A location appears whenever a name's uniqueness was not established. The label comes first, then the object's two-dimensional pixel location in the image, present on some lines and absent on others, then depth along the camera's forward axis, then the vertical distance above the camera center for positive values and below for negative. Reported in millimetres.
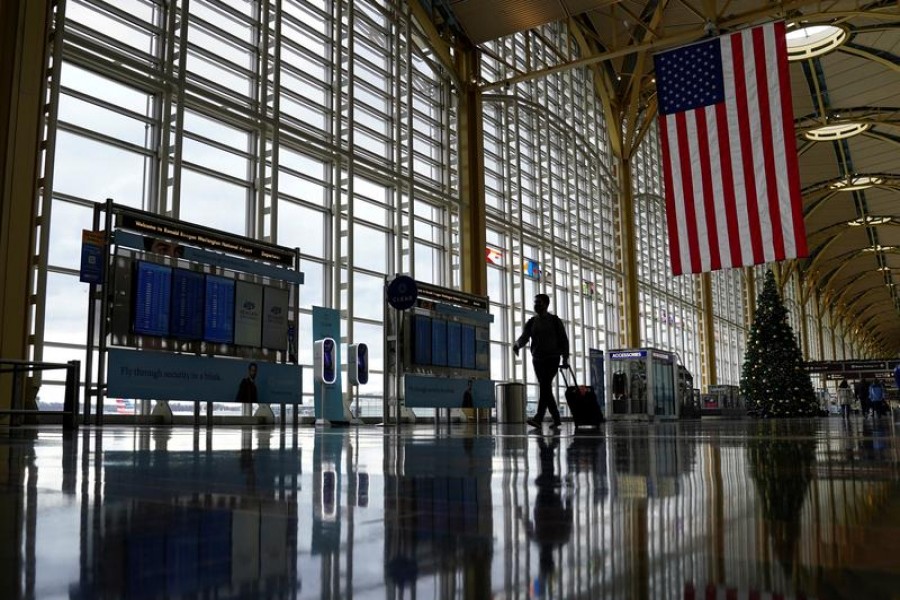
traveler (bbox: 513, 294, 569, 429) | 10031 +746
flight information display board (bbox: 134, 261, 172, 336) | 11273 +1578
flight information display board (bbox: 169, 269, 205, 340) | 11805 +1558
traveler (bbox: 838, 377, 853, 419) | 37125 +359
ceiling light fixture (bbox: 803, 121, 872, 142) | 39094 +13351
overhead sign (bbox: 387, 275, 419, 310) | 12430 +1799
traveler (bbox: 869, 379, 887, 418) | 33281 +152
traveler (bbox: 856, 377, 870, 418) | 36094 +301
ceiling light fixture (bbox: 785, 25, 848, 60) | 28703 +13215
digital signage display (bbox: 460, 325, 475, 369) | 19219 +1446
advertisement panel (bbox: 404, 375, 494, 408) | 17172 +325
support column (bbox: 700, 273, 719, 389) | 44875 +3857
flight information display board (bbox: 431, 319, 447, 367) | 17906 +1440
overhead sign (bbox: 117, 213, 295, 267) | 11523 +2670
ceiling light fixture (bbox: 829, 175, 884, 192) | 46719 +13030
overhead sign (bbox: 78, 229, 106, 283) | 10641 +2057
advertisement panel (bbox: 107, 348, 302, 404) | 10906 +453
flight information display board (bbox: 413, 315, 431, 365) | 17255 +1456
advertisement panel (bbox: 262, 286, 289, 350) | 13344 +1488
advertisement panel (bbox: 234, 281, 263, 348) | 12797 +1525
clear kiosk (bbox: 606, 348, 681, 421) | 28344 +728
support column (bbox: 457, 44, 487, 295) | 24000 +7027
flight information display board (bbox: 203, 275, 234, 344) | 12315 +1525
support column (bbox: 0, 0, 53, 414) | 11867 +3965
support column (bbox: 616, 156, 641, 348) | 34594 +6771
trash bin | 20984 +41
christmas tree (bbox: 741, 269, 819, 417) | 32938 +1482
